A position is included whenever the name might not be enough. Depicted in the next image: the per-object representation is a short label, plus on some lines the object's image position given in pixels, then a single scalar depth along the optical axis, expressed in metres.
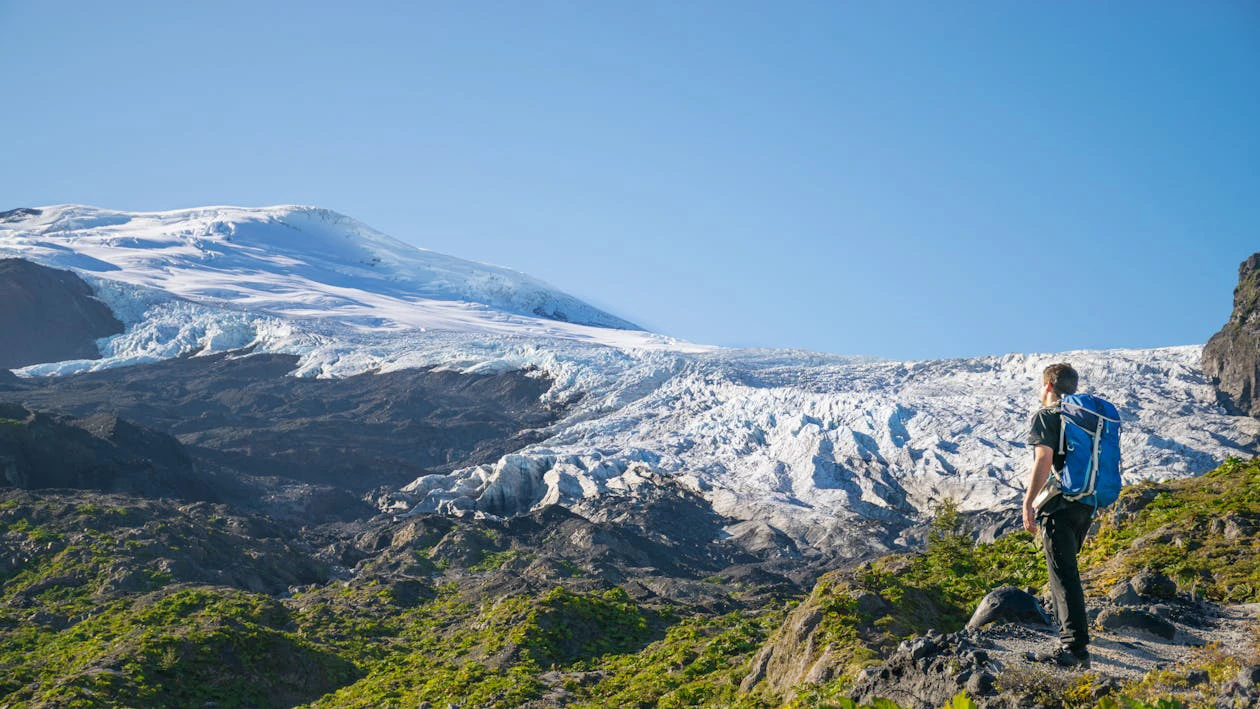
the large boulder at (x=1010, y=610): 8.99
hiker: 7.60
